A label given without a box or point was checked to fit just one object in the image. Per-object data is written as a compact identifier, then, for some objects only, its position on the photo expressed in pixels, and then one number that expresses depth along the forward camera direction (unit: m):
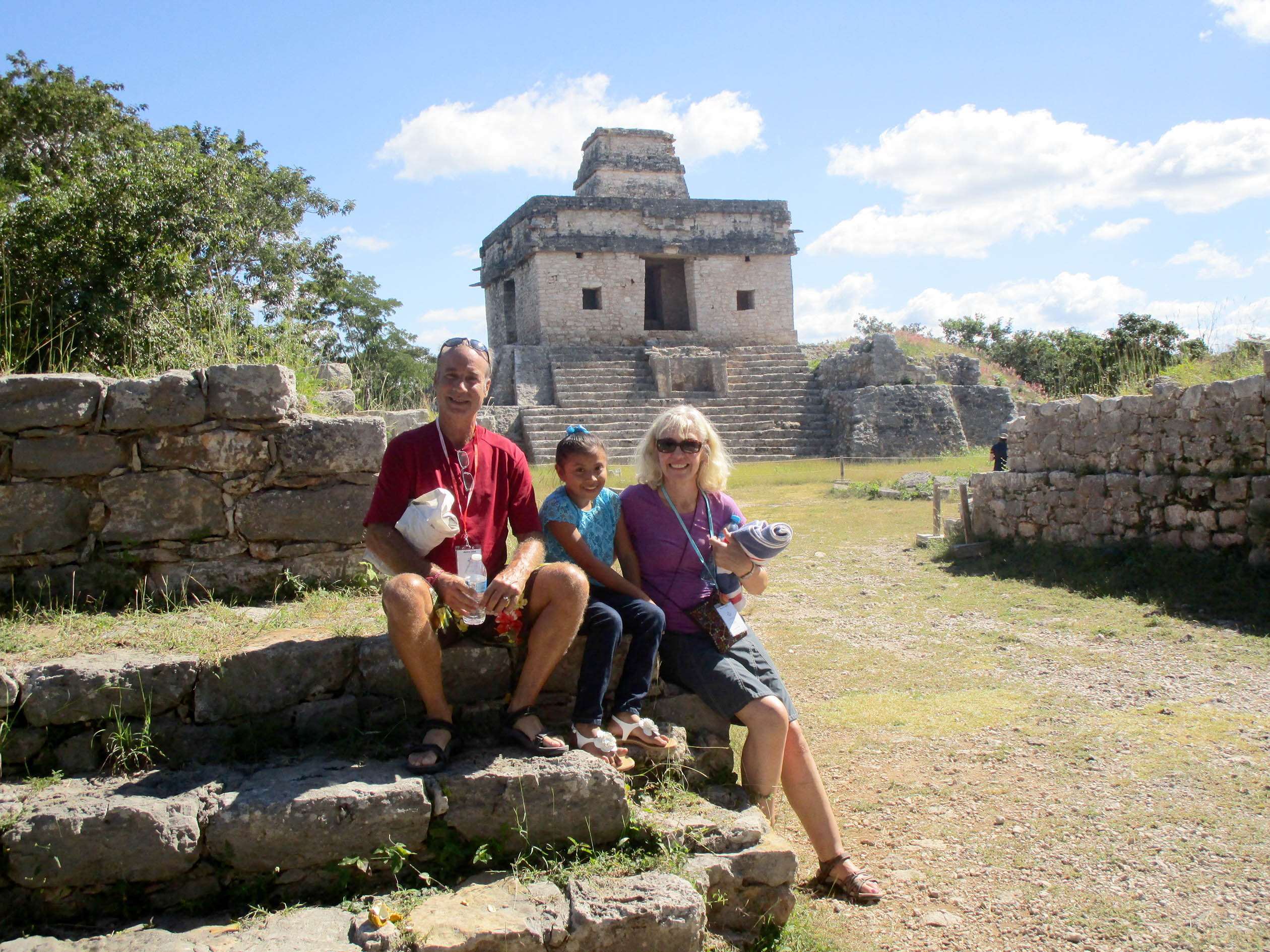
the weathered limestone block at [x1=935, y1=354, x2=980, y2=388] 23.31
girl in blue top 3.28
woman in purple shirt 3.28
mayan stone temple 20.91
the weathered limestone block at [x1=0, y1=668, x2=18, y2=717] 3.03
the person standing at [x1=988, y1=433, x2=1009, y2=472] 11.81
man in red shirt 3.09
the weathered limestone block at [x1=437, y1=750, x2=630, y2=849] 2.90
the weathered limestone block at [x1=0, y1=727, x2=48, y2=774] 3.04
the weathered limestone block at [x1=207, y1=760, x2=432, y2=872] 2.72
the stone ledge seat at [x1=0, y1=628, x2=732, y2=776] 3.09
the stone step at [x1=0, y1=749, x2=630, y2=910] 2.67
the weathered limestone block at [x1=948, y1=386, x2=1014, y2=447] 22.55
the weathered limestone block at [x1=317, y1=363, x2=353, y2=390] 7.03
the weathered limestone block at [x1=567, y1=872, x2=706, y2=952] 2.60
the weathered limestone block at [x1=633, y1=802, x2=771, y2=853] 2.99
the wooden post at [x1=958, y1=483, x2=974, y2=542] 9.60
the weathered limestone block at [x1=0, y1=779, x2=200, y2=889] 2.63
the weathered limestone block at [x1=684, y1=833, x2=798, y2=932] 2.91
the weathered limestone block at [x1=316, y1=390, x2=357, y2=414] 5.65
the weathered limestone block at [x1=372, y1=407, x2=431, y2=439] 5.88
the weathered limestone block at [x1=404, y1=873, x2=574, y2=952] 2.50
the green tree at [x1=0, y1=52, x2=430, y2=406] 5.13
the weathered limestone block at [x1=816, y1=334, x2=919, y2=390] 21.41
